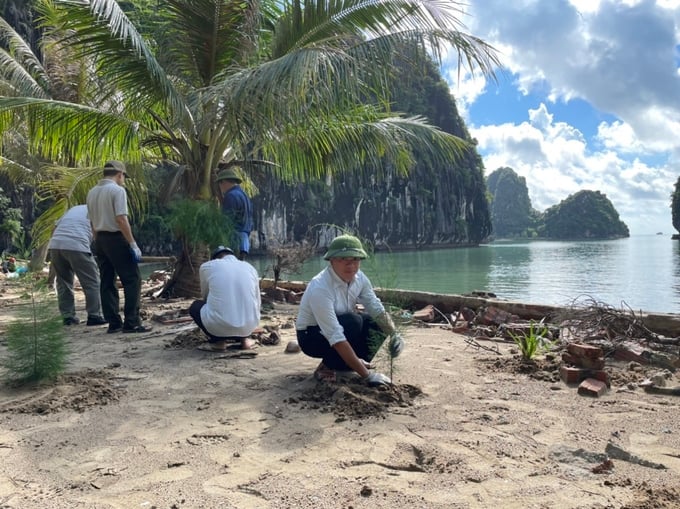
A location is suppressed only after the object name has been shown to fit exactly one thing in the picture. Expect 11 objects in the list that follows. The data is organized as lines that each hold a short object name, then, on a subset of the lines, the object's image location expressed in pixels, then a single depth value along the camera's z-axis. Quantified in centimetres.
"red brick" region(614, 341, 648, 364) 400
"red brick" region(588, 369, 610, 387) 333
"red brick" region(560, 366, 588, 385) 340
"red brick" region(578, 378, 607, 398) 312
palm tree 541
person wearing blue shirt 597
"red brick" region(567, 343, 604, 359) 346
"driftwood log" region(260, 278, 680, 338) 486
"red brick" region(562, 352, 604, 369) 347
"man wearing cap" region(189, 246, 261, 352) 393
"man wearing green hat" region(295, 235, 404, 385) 304
